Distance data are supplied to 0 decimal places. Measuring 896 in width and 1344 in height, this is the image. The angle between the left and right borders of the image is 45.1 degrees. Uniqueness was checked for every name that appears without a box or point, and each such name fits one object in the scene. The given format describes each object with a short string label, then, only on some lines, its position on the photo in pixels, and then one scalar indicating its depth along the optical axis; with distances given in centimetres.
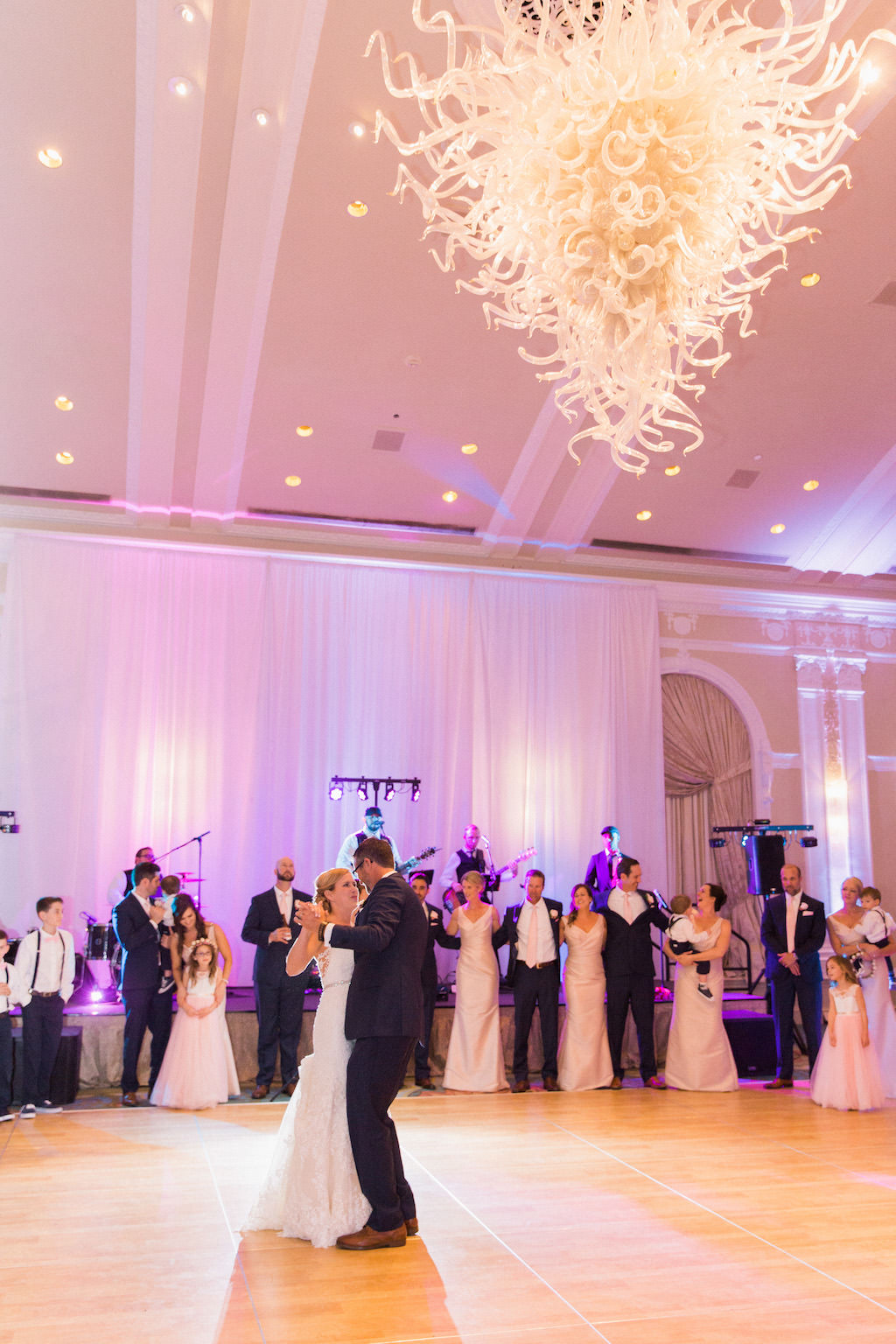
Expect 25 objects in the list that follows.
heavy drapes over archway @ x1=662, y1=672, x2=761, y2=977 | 1149
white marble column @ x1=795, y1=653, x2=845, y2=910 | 1155
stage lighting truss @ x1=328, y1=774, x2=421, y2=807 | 1016
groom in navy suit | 418
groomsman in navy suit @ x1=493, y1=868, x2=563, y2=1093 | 798
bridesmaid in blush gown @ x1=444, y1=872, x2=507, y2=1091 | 783
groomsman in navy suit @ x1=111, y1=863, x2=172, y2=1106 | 724
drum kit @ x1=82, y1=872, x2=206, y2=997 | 793
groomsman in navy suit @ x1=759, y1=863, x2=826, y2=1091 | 834
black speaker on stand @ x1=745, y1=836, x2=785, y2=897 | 997
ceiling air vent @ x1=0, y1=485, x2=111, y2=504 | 978
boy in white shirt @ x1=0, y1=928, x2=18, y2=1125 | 654
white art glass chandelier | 328
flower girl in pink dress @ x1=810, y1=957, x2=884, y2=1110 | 721
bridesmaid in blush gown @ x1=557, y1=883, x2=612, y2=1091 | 793
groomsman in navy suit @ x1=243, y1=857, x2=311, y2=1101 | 744
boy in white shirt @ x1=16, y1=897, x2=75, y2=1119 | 679
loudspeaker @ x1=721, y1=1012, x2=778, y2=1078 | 850
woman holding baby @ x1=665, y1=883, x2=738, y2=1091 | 787
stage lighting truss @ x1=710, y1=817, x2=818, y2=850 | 1055
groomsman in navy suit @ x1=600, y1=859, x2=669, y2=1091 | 812
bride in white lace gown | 421
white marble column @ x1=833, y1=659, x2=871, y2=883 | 1169
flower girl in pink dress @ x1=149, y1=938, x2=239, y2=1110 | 694
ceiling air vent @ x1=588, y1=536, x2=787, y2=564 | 1127
